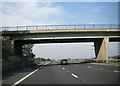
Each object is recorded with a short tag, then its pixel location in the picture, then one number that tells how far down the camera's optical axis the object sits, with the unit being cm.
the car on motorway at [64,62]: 4402
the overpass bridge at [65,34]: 3781
